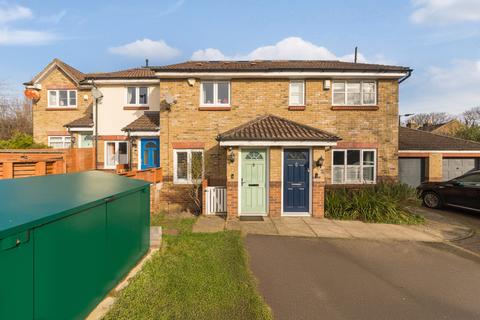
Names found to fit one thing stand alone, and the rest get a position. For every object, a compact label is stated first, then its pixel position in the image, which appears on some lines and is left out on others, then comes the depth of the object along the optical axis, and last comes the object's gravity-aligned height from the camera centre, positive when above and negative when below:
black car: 8.34 -1.39
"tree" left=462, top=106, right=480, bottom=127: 42.69 +8.31
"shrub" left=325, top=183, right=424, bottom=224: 7.70 -1.66
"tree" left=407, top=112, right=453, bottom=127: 51.69 +9.54
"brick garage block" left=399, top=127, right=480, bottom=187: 12.52 -0.10
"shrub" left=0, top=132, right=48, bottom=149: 9.73 +0.63
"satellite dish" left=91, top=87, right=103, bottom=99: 11.66 +3.38
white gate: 8.41 -1.64
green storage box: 1.77 -0.89
